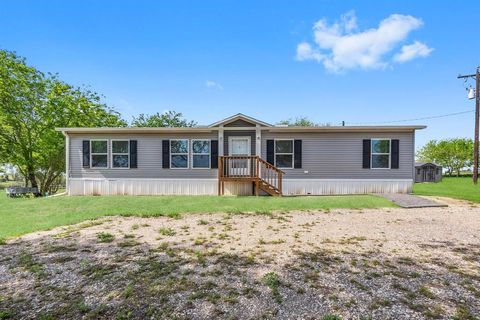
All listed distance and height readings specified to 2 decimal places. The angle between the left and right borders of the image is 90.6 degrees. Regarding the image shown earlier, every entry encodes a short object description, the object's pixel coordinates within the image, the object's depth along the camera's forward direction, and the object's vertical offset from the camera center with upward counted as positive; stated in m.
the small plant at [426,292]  2.54 -1.49
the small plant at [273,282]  2.56 -1.50
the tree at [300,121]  38.25 +5.82
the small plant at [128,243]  4.22 -1.57
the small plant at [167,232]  4.91 -1.60
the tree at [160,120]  29.30 +4.60
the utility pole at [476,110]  14.54 +2.83
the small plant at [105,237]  4.51 -1.58
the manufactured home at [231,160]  10.63 -0.15
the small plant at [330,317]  2.17 -1.48
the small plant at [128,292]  2.56 -1.50
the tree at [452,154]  30.22 +0.37
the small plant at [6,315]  2.23 -1.50
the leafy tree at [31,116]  14.88 +2.69
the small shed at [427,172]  22.57 -1.48
